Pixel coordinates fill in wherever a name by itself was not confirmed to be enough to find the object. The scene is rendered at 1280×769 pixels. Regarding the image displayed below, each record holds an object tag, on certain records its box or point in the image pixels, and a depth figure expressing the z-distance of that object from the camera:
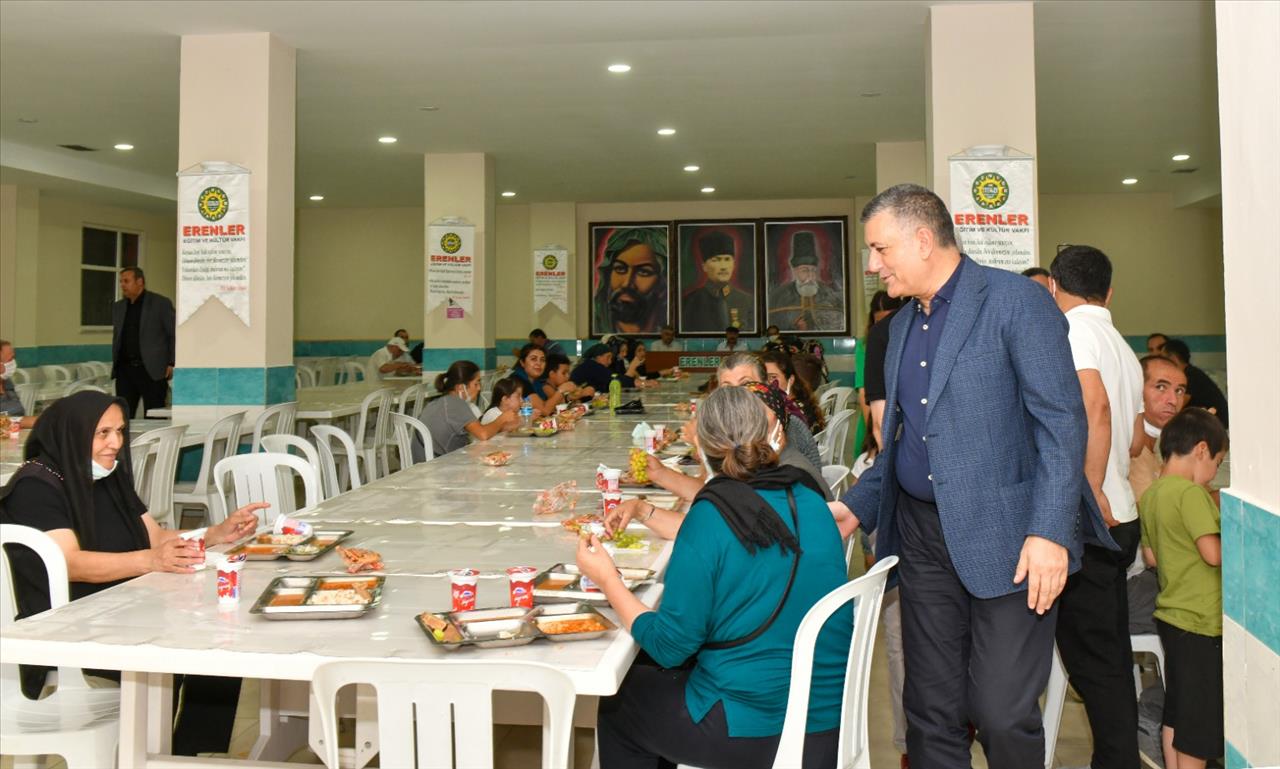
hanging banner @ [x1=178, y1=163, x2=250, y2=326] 6.43
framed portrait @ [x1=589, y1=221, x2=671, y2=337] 14.53
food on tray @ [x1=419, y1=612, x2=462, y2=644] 1.83
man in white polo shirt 2.70
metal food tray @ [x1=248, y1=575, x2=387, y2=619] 2.04
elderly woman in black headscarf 2.46
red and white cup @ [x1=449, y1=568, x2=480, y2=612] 2.05
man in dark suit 7.23
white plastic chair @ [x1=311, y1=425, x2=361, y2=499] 4.58
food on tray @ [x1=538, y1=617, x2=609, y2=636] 1.92
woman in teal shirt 2.01
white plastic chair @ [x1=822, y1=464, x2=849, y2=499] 3.79
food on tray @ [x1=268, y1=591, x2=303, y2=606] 2.08
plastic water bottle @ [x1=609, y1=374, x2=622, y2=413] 7.25
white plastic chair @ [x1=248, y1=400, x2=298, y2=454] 5.90
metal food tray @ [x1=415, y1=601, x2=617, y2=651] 1.84
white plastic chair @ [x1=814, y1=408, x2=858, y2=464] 5.27
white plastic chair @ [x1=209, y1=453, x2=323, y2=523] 3.70
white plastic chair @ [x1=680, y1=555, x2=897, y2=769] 1.85
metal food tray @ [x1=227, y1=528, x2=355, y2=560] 2.54
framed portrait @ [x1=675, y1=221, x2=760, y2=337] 14.44
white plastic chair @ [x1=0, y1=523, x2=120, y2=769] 2.12
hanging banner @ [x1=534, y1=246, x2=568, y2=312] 13.69
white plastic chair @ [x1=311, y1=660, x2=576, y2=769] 1.57
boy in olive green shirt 2.70
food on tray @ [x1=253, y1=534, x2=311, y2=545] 2.66
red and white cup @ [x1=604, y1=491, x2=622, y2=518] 2.98
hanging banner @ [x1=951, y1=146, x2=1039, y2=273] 5.87
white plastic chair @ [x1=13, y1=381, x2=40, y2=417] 7.50
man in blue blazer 2.08
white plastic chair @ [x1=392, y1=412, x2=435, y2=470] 5.46
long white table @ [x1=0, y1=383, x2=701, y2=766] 1.83
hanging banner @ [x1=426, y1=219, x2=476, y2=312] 10.05
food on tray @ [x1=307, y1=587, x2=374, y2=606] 2.08
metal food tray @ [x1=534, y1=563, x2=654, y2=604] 2.16
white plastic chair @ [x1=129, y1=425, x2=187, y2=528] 4.54
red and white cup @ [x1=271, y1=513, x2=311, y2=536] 2.73
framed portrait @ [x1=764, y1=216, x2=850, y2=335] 14.16
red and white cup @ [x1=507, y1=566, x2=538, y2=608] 2.09
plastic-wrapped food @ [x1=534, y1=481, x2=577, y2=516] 3.22
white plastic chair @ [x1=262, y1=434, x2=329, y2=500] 4.16
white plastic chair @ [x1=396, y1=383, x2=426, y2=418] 7.87
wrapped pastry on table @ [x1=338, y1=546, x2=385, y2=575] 2.42
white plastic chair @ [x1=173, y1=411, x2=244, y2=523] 5.08
